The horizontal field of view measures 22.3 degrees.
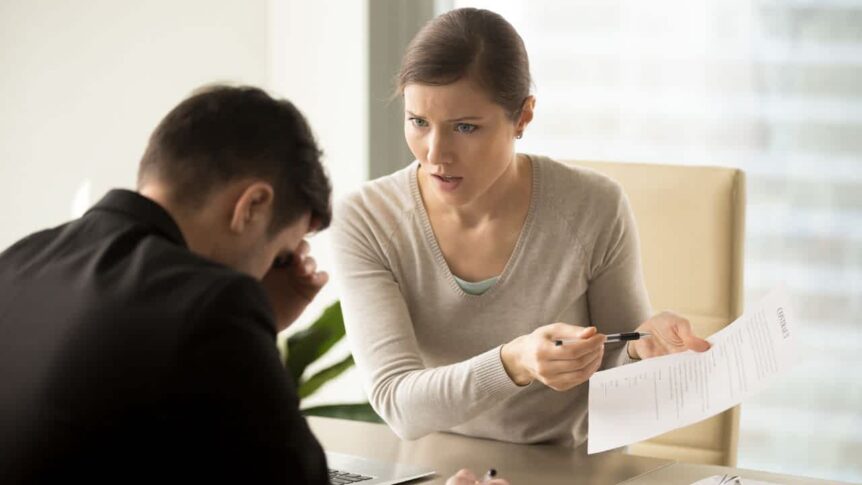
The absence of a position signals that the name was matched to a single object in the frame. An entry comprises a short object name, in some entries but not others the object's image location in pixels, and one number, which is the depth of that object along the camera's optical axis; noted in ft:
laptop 9.23
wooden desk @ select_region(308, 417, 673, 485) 9.35
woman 10.08
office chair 10.78
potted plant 13.17
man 7.33
